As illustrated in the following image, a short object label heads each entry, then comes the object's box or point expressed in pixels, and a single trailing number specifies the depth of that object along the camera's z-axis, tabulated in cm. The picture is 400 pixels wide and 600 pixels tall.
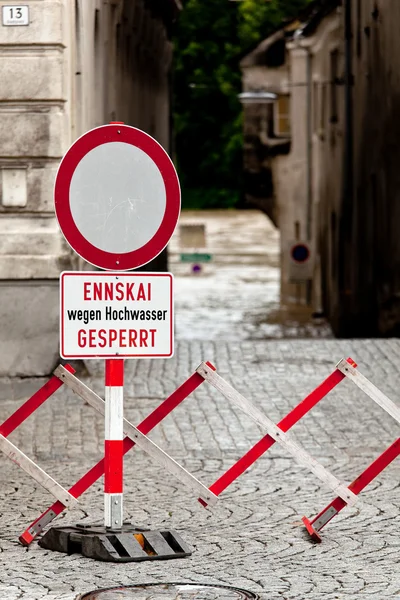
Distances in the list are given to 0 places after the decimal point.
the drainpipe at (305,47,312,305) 4647
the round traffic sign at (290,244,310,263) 4281
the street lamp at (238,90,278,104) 4476
